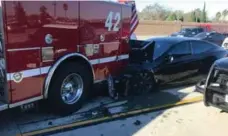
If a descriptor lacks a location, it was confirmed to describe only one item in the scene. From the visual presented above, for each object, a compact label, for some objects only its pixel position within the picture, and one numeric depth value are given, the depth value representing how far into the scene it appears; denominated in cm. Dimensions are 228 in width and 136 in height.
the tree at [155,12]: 7499
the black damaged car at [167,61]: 786
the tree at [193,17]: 7069
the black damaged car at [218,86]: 590
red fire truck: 521
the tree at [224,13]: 9200
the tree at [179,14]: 7065
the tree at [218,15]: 9450
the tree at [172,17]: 6800
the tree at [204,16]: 7038
